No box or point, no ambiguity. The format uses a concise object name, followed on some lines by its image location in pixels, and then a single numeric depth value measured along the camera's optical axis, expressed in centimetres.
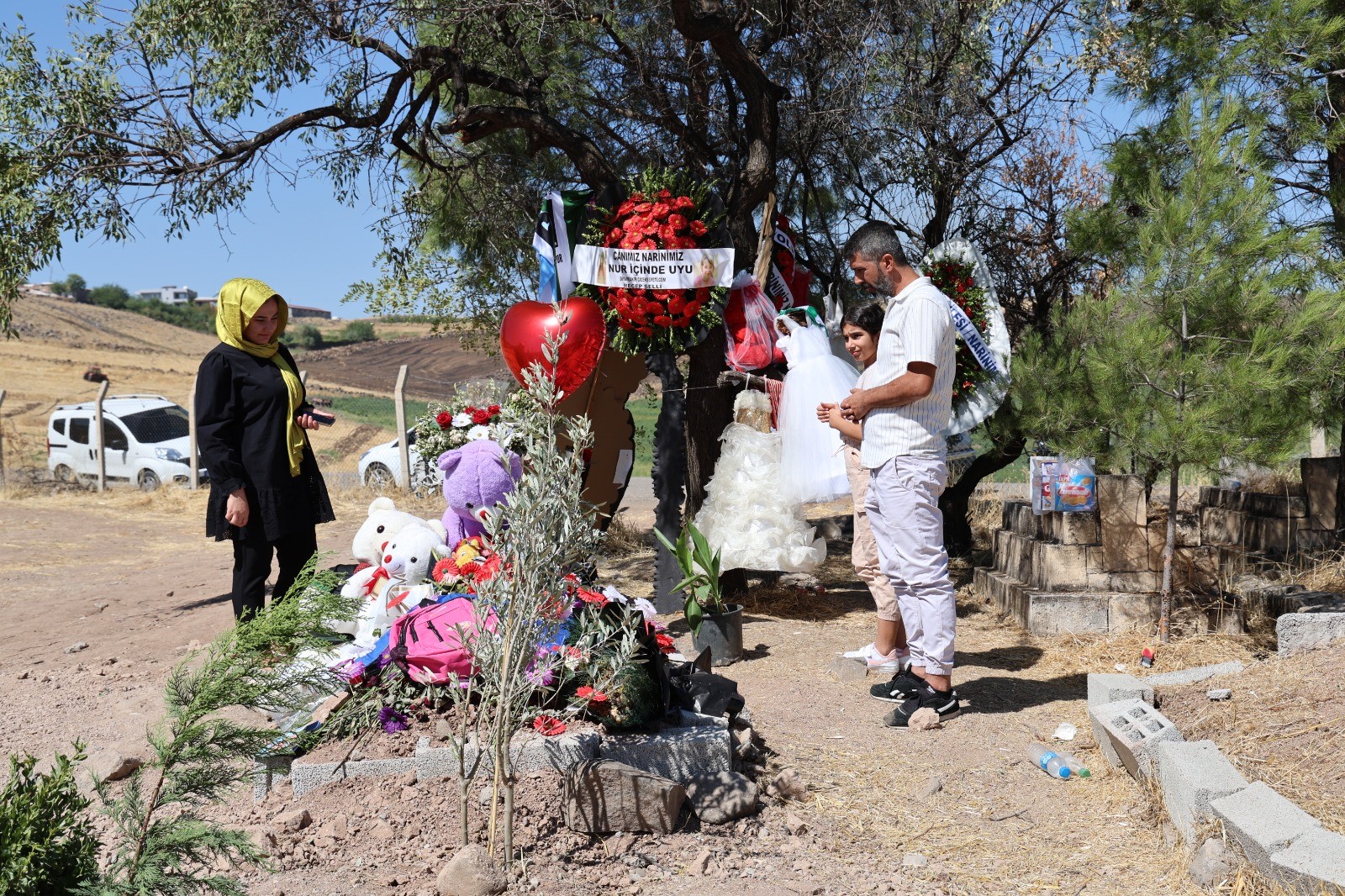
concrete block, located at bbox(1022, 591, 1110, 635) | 600
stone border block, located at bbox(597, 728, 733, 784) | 339
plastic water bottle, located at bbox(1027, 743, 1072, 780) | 391
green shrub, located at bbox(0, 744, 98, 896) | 182
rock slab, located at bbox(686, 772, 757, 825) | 329
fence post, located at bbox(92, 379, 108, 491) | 1562
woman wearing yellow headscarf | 467
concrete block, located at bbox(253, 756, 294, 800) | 347
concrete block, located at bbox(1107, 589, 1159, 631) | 600
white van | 1647
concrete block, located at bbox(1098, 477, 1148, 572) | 620
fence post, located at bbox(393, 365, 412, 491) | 1284
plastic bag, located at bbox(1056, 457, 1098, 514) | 618
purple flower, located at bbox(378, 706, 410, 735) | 353
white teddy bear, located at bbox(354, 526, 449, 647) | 449
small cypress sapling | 205
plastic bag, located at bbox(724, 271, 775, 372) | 633
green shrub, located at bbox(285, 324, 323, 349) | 6332
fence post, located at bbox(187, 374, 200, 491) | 1483
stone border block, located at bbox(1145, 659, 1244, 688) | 436
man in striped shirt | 431
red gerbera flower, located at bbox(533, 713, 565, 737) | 337
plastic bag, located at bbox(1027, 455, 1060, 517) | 631
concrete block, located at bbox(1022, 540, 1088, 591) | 622
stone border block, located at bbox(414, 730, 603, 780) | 329
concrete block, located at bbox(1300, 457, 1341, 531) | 604
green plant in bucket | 535
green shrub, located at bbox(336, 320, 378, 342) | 6625
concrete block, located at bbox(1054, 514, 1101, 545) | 621
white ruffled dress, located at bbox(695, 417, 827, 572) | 589
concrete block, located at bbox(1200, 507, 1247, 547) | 661
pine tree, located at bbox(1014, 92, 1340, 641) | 502
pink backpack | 348
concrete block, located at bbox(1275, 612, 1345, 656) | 462
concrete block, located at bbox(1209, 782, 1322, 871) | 276
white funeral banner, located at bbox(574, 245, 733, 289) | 600
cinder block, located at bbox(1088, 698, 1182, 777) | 362
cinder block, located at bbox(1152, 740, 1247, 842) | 310
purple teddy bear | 455
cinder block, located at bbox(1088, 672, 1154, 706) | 420
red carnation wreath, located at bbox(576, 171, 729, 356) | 602
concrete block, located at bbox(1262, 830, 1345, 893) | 255
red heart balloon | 561
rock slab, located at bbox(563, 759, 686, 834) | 312
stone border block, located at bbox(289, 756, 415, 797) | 336
